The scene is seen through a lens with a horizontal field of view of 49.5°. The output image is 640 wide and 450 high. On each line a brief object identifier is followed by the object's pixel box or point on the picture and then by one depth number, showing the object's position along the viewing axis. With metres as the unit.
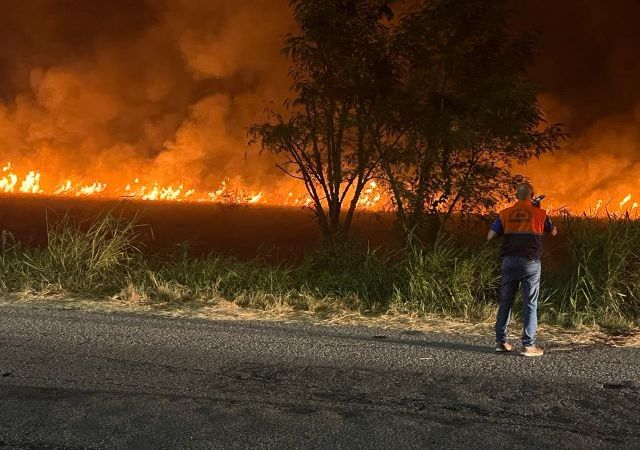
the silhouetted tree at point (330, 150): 13.62
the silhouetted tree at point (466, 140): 12.04
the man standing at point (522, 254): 6.78
